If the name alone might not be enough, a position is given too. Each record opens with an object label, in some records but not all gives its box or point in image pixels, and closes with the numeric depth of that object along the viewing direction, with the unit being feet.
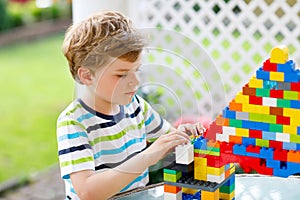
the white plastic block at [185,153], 4.93
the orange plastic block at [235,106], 4.82
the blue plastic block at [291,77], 4.69
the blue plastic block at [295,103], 4.68
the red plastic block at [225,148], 4.92
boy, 5.17
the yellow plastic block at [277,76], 4.71
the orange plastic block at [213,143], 4.93
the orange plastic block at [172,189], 5.03
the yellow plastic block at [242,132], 4.85
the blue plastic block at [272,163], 4.80
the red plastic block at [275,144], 4.79
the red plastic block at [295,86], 4.69
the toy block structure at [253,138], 4.72
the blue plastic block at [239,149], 4.87
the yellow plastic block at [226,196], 5.23
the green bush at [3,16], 22.61
